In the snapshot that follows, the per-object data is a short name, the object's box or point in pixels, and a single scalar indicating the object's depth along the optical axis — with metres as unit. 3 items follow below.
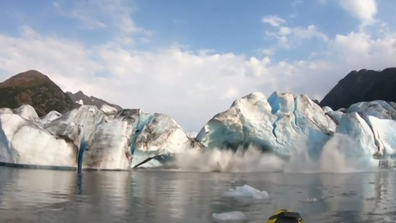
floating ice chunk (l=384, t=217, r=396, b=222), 8.02
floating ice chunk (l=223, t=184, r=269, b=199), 11.12
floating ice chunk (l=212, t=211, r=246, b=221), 7.93
